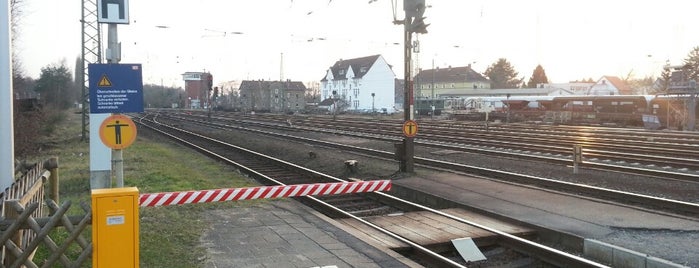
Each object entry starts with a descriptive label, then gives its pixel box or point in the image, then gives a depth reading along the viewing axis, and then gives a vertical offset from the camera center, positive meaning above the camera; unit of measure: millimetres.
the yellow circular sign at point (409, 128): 15000 -445
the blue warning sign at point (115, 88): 6801 +290
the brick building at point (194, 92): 121812 +4452
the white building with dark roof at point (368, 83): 102312 +5022
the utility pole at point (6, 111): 6520 +17
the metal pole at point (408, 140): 15156 -762
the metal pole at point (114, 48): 6980 +841
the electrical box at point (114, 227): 4766 -960
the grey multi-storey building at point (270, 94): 105312 +3321
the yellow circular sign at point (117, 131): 6707 -227
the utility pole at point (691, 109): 35897 +34
